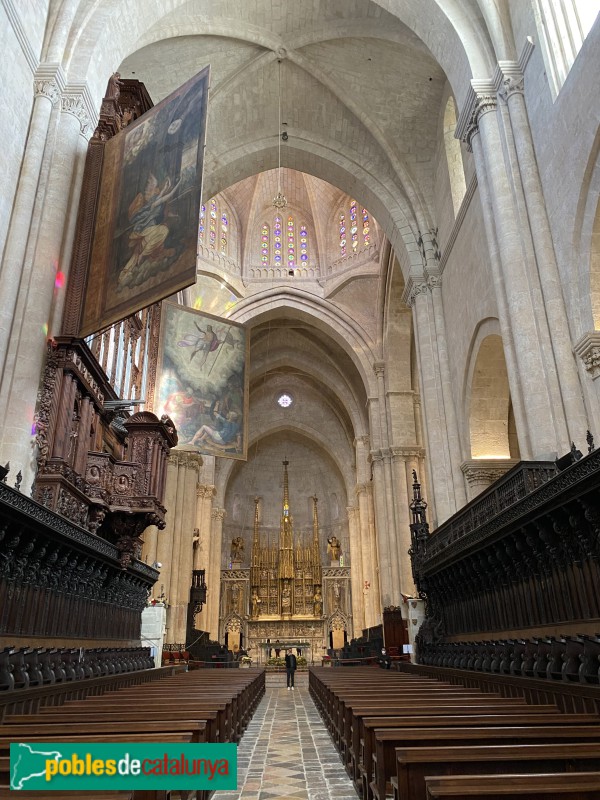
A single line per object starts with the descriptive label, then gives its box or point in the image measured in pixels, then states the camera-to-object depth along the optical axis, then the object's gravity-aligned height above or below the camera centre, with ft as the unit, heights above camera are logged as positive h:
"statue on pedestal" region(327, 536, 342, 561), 107.76 +15.52
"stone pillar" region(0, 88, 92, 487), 25.79 +16.30
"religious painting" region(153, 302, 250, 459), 48.62 +20.48
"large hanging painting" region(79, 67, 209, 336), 28.84 +21.00
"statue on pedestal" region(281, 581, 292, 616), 101.14 +6.50
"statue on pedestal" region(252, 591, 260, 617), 100.58 +5.97
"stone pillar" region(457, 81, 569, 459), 26.73 +15.78
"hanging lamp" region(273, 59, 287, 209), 54.34 +37.42
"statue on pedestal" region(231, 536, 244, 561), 108.68 +15.74
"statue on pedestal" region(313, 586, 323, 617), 100.59 +5.91
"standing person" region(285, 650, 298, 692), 55.62 -2.25
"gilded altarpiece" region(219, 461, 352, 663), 98.48 +6.44
